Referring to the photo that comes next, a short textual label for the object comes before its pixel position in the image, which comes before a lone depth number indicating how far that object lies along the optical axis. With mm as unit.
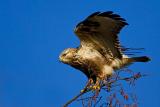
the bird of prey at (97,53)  12227
